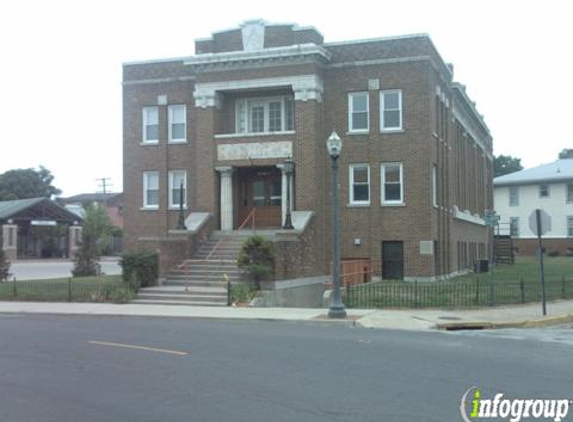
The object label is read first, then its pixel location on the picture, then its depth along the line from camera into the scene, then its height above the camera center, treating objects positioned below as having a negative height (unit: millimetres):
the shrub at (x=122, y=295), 22797 -1094
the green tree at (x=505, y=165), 106625 +14481
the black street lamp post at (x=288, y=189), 25797 +2802
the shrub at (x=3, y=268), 31675 -261
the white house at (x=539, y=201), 65375 +5702
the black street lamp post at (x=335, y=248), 17734 +321
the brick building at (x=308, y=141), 28906 +5154
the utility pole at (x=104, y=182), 103350 +11829
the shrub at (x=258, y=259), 23422 +64
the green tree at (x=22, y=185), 110625 +12494
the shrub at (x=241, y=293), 21812 -1006
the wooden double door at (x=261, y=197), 30828 +2850
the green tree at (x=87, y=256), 35281 +294
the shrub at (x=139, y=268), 23972 -234
